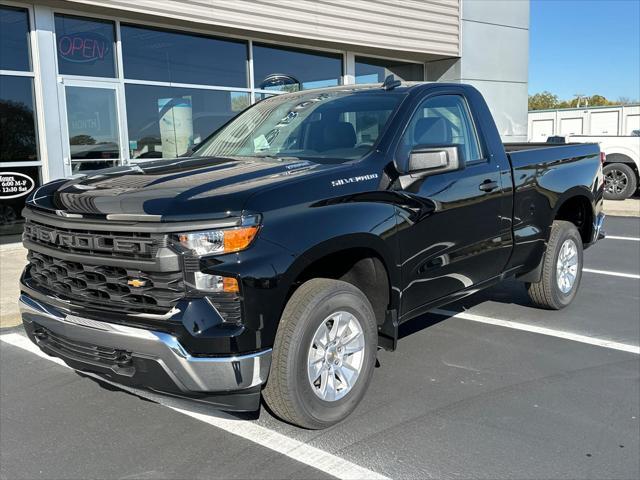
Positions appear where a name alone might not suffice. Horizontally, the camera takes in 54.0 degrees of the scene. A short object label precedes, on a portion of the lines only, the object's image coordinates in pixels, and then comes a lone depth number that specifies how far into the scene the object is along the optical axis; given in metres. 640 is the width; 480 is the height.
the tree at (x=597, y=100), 85.56
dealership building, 9.61
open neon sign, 9.96
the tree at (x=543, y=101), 89.62
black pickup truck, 2.92
